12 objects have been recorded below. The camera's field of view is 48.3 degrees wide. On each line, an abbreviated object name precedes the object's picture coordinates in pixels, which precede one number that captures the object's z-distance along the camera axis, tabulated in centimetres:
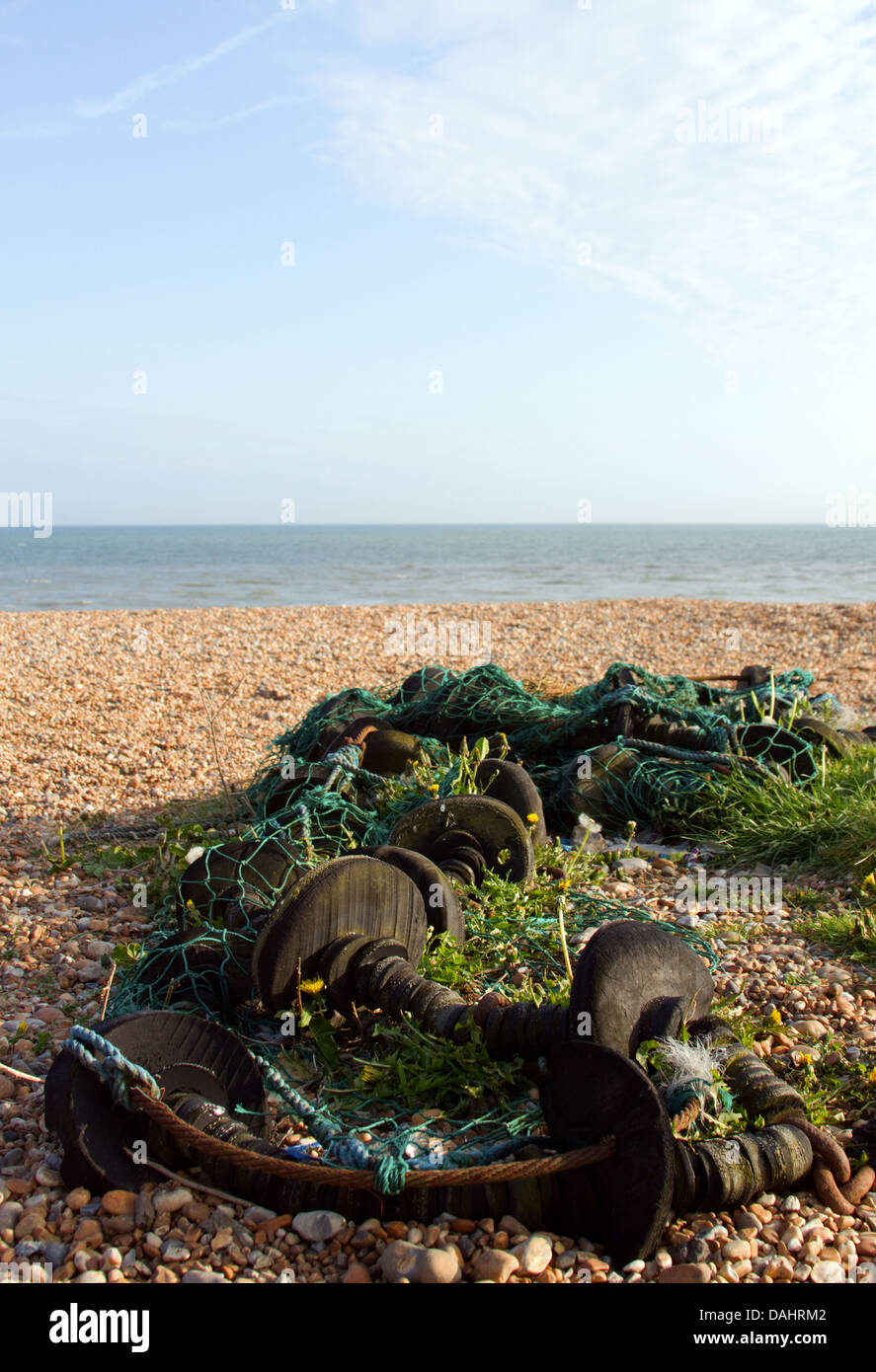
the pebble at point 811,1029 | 304
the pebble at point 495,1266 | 205
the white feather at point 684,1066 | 235
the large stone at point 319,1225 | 219
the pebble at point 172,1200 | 227
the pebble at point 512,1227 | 218
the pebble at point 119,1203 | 226
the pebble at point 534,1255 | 207
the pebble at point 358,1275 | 206
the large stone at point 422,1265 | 204
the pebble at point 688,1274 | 206
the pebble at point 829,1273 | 209
